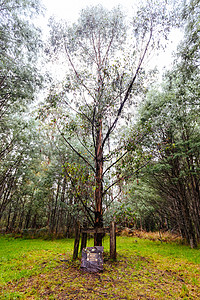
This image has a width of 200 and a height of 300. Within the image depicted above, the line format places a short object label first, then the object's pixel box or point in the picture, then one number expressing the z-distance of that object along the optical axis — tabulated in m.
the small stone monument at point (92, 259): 4.38
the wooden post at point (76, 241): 5.48
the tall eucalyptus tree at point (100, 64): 5.43
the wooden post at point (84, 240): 5.41
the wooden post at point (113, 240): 5.19
